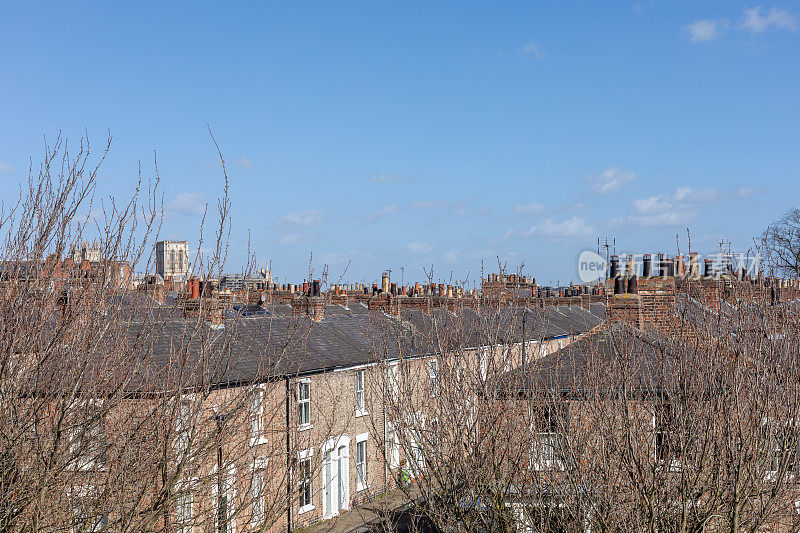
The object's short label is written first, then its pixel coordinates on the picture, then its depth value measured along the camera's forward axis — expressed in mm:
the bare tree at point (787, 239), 50116
